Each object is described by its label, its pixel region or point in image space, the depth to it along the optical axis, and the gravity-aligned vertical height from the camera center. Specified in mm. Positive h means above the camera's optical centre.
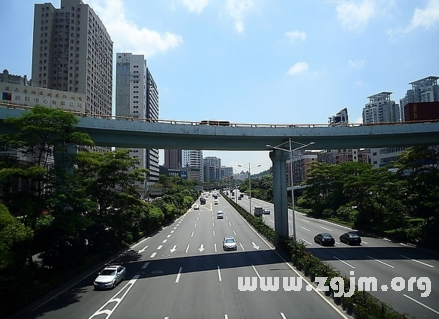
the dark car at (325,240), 34000 -5891
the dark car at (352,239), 33906 -5793
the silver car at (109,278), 19578 -5655
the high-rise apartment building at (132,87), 129500 +40217
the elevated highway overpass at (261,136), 27922 +4681
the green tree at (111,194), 28297 -610
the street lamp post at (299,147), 29614 +3785
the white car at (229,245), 32528 -6005
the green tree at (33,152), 18141 +2417
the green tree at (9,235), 13609 -2094
